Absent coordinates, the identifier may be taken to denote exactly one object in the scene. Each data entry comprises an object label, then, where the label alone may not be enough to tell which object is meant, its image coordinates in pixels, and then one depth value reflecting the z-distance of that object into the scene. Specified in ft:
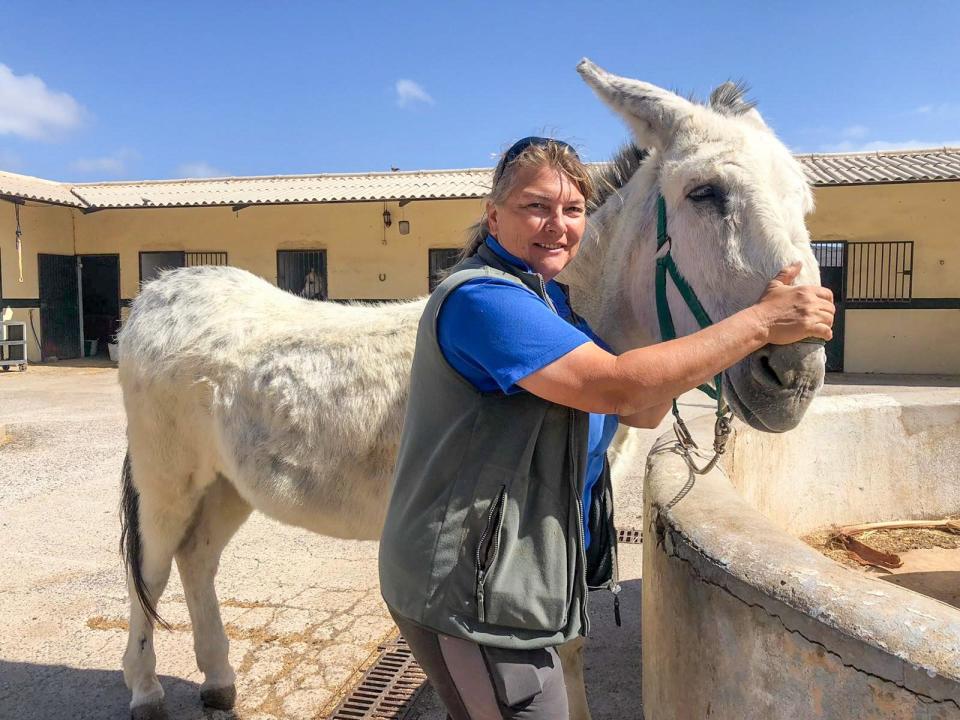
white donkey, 5.57
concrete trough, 3.79
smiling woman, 4.20
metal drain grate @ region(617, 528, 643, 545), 15.48
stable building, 44.47
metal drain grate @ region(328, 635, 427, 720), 9.52
